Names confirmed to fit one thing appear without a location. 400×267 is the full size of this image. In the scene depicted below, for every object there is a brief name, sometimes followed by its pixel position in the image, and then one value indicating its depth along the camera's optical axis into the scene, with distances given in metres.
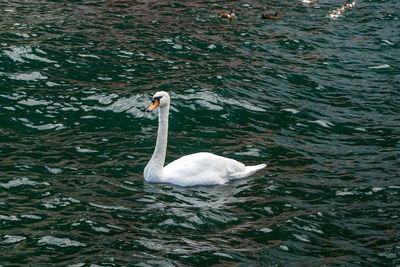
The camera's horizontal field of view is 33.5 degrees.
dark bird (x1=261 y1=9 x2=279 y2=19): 23.48
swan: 11.31
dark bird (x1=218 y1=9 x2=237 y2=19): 22.88
